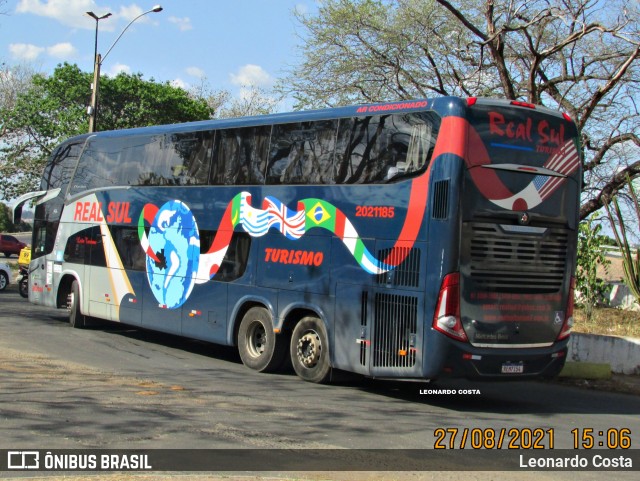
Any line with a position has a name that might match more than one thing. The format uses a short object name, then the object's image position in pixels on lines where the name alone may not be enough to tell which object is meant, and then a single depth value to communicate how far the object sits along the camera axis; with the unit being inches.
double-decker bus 400.8
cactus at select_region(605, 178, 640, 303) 678.5
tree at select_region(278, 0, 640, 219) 866.1
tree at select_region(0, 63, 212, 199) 1416.1
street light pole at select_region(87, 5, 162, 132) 1017.0
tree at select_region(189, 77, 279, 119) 2303.2
